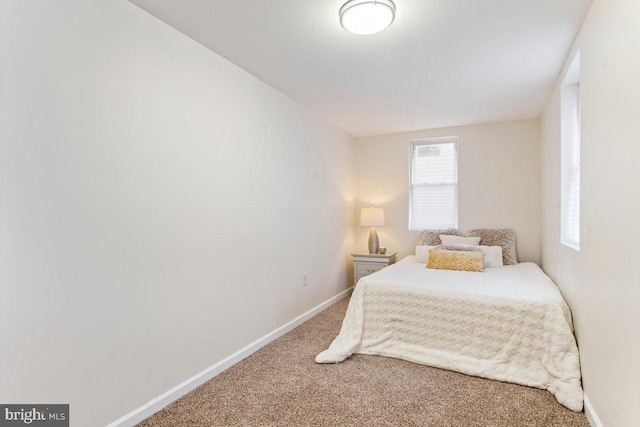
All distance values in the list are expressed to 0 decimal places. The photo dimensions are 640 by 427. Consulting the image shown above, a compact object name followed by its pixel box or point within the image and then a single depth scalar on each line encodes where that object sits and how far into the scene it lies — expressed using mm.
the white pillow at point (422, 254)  4048
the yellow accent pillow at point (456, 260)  3461
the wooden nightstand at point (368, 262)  4415
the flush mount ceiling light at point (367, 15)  1828
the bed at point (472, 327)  2236
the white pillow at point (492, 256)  3781
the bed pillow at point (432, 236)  4379
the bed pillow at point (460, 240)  4125
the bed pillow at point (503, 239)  3975
